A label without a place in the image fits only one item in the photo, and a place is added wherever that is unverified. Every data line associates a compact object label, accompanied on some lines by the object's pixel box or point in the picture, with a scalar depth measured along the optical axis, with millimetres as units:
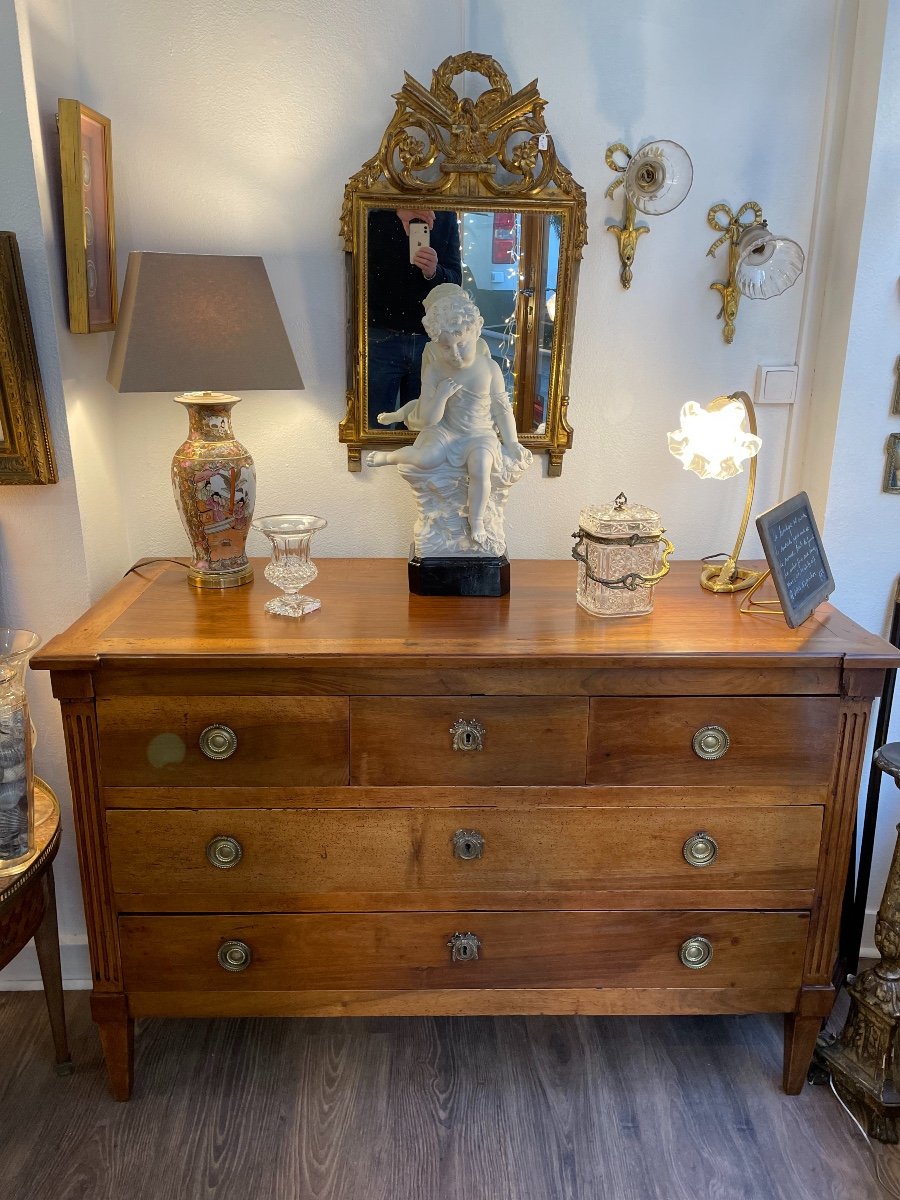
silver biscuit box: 1716
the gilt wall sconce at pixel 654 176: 1822
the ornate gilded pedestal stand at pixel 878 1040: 1760
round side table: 1555
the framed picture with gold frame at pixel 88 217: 1680
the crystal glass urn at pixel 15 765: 1550
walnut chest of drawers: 1588
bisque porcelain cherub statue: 1742
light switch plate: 2062
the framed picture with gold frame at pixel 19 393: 1661
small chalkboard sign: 1659
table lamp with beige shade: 1645
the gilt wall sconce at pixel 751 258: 1881
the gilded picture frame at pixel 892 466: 2012
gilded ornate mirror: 1857
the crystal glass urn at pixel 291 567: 1721
